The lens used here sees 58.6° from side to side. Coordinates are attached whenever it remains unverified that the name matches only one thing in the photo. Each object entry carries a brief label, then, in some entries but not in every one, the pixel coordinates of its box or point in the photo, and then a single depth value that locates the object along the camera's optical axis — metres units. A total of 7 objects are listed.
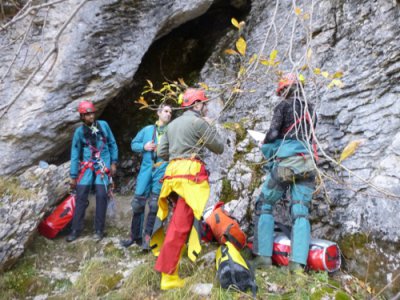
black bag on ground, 3.42
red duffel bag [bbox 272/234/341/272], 3.72
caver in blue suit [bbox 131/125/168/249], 5.14
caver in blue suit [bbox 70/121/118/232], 5.29
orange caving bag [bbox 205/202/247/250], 4.19
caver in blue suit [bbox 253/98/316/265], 3.83
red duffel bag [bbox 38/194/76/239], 5.27
